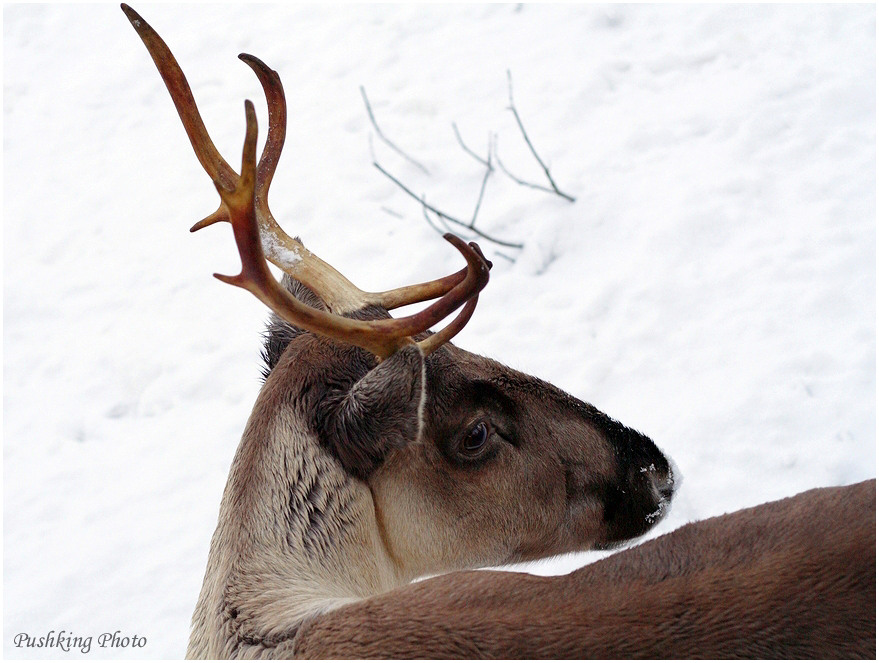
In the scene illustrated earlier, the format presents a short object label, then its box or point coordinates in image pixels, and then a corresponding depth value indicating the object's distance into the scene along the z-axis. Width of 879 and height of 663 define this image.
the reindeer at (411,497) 3.83
